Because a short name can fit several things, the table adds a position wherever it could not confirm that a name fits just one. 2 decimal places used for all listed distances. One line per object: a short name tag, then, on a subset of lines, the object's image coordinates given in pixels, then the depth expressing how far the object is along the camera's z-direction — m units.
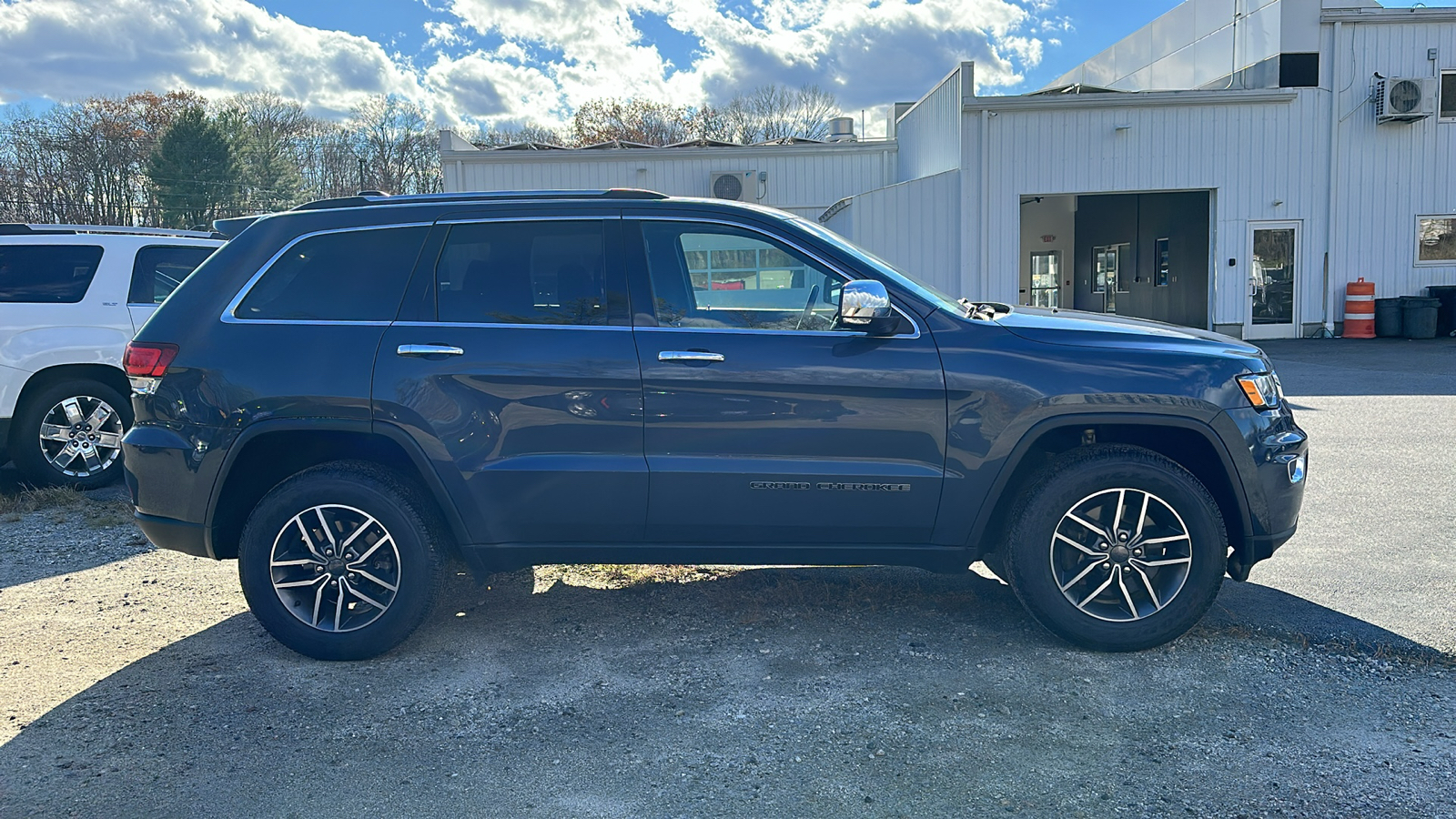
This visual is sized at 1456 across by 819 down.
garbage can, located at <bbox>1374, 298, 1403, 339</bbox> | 20.08
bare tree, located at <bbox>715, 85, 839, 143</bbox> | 57.30
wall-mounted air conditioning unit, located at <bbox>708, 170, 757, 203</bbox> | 23.06
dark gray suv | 4.01
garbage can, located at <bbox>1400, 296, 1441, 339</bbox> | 19.73
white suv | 7.37
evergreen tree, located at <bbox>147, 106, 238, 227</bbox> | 46.88
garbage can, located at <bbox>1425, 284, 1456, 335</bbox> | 20.02
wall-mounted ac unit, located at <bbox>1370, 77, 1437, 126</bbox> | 19.67
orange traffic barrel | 20.36
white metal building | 19.58
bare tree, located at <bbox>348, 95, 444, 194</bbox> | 58.78
